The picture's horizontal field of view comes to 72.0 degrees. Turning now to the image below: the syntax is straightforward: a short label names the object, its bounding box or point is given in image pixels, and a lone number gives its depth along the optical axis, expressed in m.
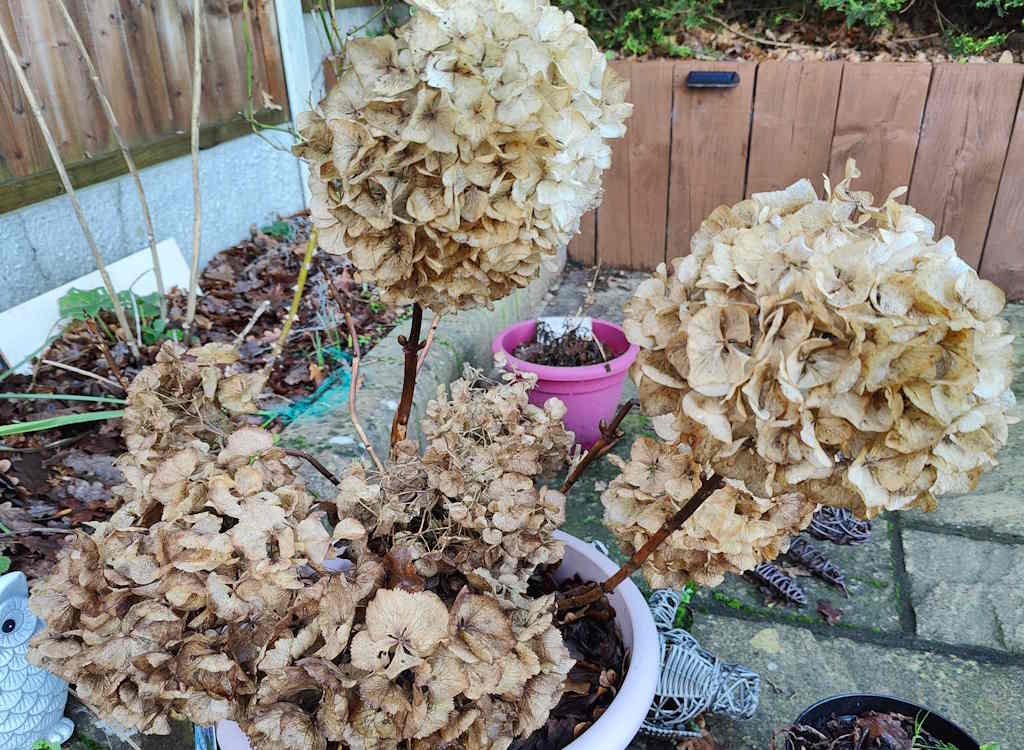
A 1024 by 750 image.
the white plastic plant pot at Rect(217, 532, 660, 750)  0.85
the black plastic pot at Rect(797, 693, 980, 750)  1.05
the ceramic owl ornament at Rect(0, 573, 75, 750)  1.02
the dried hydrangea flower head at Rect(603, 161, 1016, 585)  0.59
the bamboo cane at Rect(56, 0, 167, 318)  1.69
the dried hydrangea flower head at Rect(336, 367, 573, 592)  0.85
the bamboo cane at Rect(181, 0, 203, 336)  1.83
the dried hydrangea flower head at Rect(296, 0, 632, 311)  0.73
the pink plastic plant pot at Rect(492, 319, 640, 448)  2.01
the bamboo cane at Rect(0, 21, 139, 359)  1.60
